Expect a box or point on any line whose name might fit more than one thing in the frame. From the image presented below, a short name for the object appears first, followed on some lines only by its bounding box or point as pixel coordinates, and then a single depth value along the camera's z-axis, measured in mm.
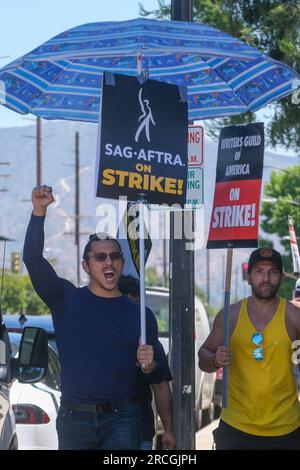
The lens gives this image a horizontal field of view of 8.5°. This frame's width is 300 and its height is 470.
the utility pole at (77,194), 103277
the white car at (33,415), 16923
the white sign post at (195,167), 15582
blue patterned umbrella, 11982
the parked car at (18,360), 11470
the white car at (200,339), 30260
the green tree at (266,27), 20882
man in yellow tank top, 12101
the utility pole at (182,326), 15409
